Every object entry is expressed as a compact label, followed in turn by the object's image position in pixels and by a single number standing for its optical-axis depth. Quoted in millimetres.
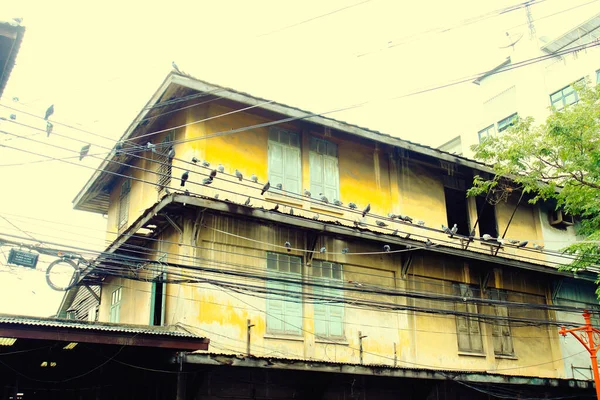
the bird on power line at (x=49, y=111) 11027
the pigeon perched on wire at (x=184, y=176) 12609
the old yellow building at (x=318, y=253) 14023
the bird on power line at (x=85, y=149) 12121
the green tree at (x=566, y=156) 16344
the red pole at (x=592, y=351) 15391
